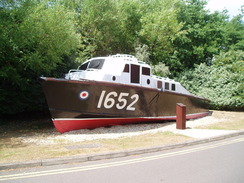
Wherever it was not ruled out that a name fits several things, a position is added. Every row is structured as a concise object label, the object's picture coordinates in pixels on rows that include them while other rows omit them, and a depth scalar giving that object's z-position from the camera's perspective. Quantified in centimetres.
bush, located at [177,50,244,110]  2084
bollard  1080
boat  956
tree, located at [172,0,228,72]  2683
